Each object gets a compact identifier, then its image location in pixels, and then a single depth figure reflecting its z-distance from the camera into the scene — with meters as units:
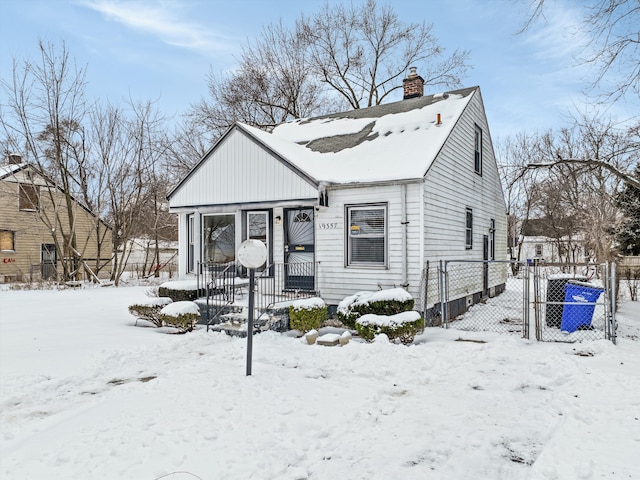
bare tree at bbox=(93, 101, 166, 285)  20.84
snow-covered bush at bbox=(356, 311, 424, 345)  7.58
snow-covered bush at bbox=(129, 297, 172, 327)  9.59
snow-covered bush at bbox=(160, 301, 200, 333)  8.95
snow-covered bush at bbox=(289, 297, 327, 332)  8.59
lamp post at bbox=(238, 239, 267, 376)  5.56
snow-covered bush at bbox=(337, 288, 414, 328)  8.16
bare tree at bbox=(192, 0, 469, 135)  25.02
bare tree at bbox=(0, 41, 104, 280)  18.70
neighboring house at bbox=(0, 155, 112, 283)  22.61
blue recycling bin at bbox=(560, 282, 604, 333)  8.23
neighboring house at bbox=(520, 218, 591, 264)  26.34
